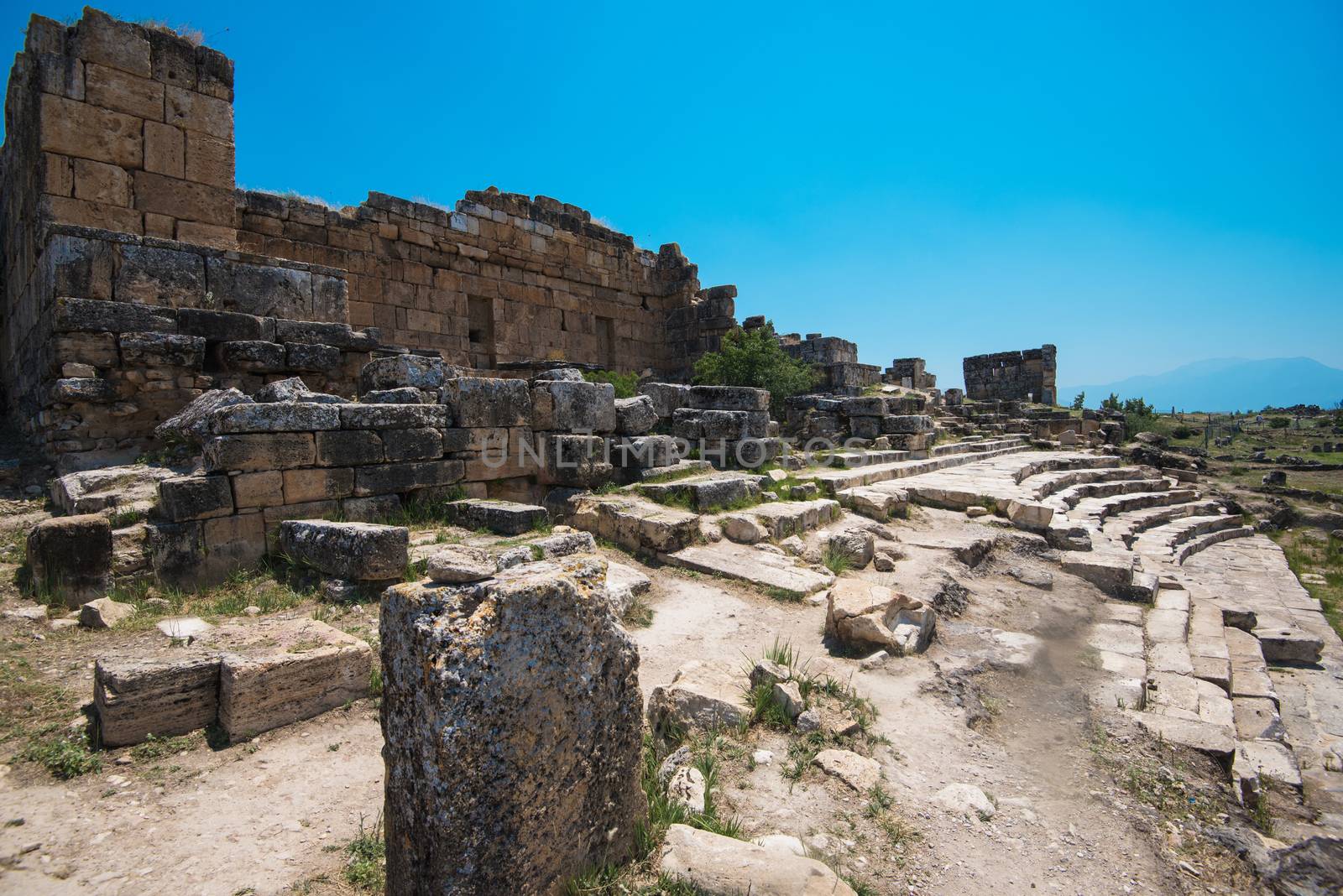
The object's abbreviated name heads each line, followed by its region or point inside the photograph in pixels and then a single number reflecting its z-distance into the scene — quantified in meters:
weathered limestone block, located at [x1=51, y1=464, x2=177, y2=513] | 5.31
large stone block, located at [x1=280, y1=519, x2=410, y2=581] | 4.84
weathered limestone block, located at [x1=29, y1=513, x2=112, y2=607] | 4.52
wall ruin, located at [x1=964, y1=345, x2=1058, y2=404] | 26.34
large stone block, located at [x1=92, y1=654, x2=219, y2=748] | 3.17
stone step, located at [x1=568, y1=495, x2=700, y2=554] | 6.54
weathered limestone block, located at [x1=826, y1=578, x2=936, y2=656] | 4.81
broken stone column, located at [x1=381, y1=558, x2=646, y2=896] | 2.03
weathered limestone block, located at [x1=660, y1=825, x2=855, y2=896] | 2.29
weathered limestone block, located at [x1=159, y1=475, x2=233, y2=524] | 5.05
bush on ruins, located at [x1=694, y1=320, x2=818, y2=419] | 14.78
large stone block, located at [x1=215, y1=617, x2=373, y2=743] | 3.37
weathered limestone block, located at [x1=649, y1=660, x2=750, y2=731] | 3.57
